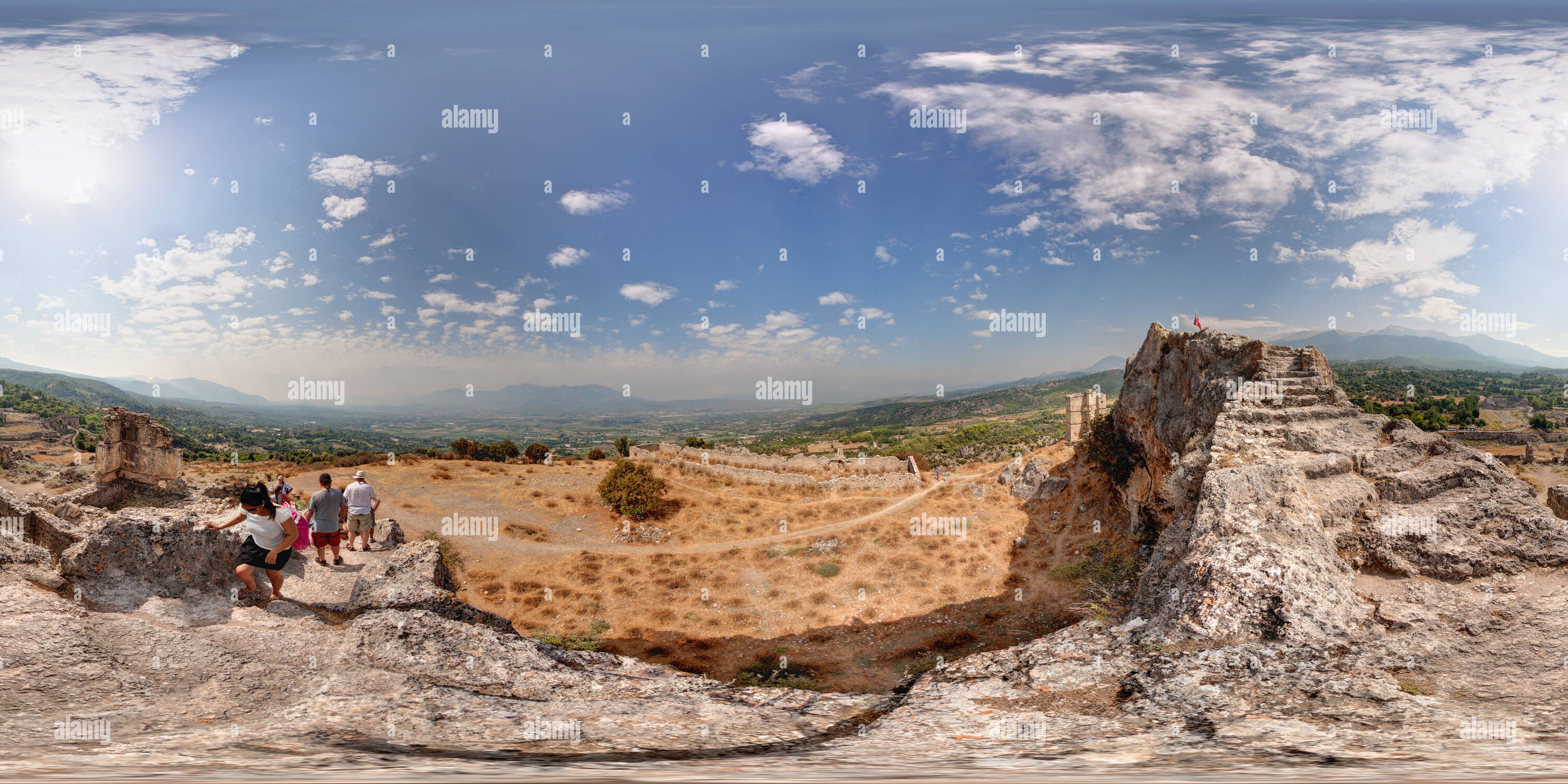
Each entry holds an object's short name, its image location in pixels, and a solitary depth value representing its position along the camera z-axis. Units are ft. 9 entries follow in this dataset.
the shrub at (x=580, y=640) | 45.85
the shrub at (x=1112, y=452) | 56.08
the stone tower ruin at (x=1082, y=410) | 104.83
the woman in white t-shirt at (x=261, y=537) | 23.30
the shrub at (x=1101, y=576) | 39.24
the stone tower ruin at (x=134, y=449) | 46.73
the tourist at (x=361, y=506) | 37.40
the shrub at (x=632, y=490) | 82.58
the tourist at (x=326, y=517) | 32.60
